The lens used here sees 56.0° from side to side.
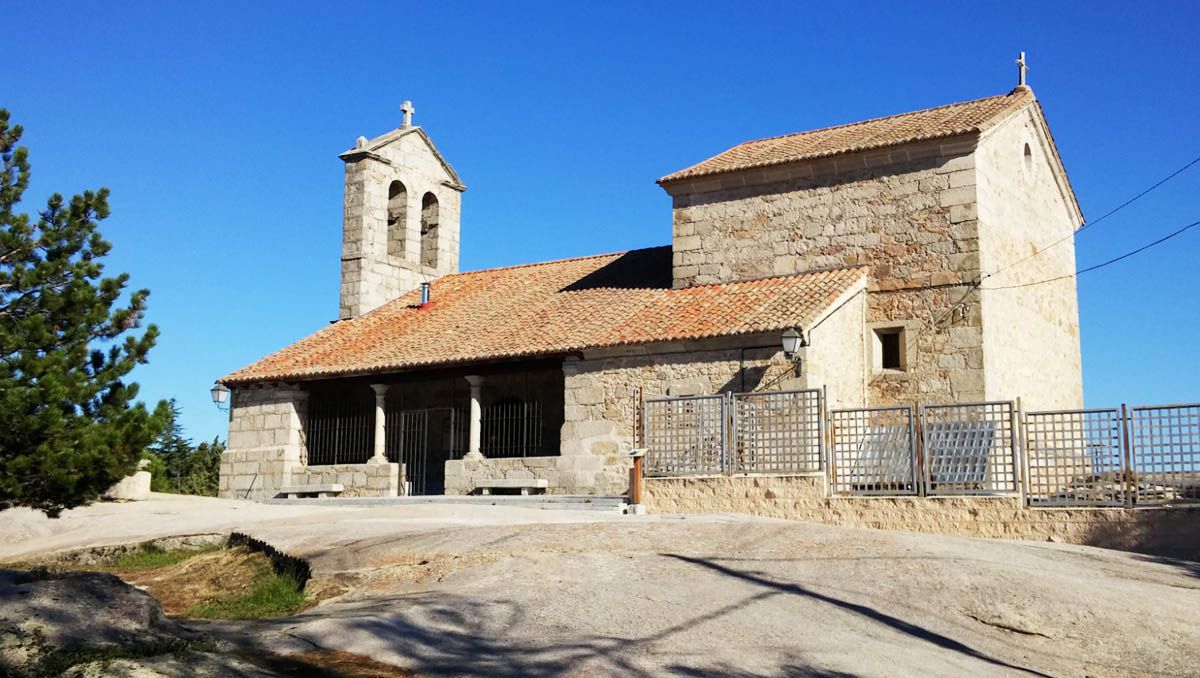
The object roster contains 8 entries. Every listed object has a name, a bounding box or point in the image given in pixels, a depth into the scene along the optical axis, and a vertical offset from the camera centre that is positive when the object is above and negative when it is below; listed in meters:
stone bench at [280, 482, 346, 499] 21.14 -0.69
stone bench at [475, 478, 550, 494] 18.61 -0.50
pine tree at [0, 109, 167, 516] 13.30 +1.12
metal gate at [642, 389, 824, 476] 14.45 +0.28
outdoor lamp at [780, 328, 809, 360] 16.09 +1.66
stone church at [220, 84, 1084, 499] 17.67 +2.19
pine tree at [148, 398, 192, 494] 29.64 -0.05
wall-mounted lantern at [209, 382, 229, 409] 22.69 +1.19
